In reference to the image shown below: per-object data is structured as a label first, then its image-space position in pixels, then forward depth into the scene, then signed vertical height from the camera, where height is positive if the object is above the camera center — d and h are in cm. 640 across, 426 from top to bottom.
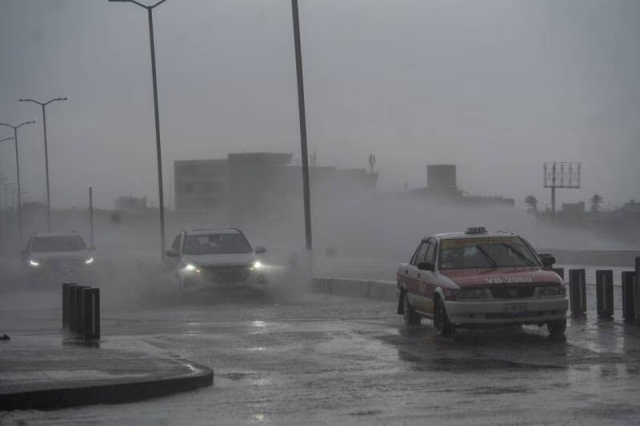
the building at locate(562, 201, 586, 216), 16768 -485
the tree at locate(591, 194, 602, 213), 19188 -439
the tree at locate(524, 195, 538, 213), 18908 -384
